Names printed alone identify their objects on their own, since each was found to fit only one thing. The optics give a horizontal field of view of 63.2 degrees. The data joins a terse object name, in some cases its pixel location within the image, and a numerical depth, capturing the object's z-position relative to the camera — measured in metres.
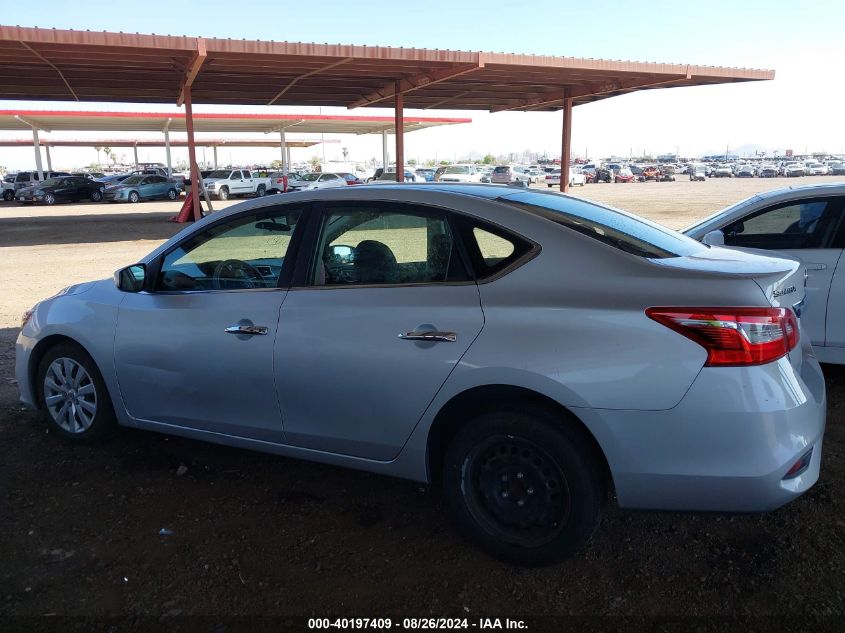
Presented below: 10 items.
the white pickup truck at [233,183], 36.50
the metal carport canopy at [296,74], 14.70
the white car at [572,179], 50.09
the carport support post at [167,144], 45.62
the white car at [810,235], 4.98
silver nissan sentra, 2.59
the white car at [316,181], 35.84
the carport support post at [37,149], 41.19
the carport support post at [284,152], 45.47
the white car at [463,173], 40.38
